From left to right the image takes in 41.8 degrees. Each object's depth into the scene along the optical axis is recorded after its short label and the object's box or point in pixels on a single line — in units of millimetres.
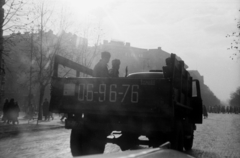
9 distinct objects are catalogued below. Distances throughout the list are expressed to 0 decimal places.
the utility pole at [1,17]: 17884
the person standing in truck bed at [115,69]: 7453
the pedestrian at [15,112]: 19795
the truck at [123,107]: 5441
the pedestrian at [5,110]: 20934
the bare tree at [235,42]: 20156
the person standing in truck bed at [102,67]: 7211
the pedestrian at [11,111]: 19984
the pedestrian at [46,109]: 27350
